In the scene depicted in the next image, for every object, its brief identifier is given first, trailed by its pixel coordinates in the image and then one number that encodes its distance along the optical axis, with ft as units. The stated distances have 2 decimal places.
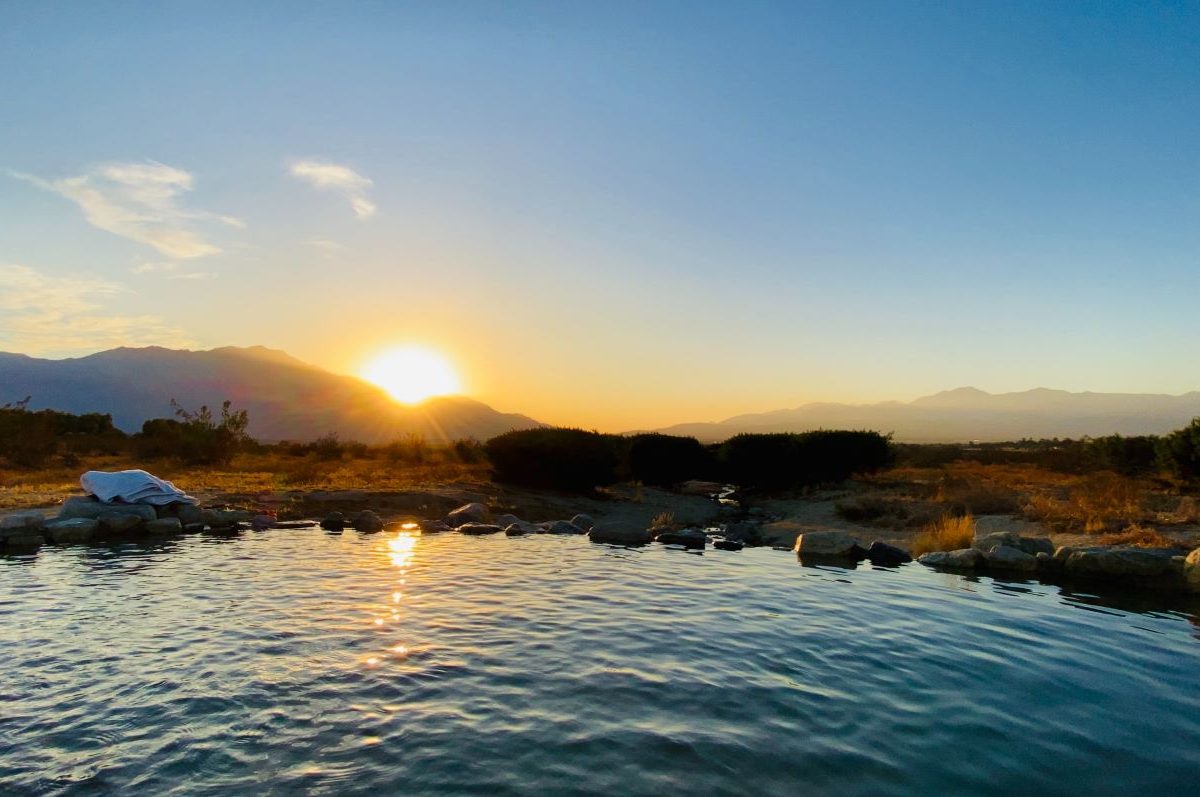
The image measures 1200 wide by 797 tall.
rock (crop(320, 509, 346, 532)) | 58.23
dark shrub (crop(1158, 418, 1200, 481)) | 79.51
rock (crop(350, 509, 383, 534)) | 58.18
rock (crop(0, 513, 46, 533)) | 47.55
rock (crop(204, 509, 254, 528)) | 57.31
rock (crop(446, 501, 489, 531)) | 62.39
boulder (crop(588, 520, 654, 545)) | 56.54
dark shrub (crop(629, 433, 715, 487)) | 107.96
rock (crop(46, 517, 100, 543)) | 48.83
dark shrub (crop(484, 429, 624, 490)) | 87.66
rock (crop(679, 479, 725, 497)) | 107.76
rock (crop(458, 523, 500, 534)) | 58.29
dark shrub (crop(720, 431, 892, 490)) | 98.48
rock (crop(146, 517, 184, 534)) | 53.78
